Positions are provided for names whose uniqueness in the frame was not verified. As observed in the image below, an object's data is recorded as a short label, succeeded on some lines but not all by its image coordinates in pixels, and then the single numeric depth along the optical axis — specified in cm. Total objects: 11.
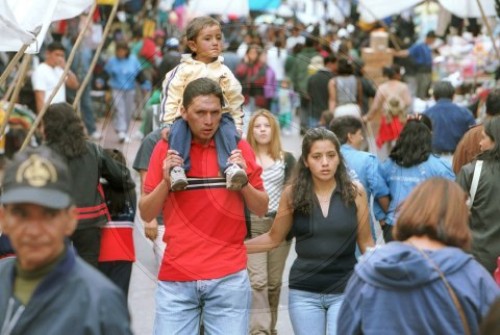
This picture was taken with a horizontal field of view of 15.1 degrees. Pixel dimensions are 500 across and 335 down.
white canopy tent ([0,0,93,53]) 995
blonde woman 1166
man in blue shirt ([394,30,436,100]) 3139
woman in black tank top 943
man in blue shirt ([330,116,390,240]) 1142
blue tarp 3325
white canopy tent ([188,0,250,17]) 2790
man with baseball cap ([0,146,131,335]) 557
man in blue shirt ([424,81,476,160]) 1826
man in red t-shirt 859
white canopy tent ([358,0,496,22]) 2267
